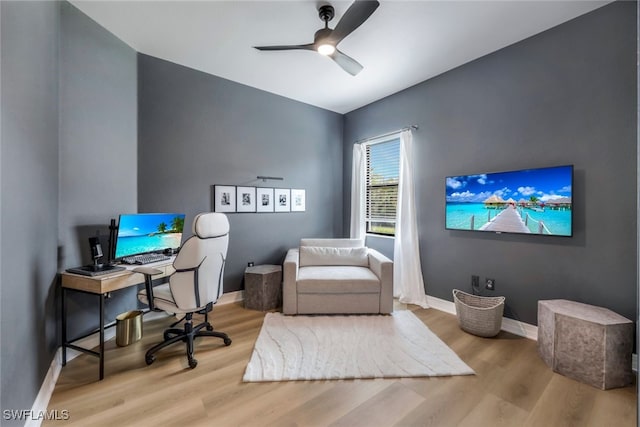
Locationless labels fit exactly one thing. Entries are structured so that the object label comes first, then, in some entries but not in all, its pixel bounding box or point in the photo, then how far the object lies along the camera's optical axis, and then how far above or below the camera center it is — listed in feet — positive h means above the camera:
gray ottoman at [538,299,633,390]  5.75 -2.99
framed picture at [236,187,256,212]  11.42 +0.63
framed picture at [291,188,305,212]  13.19 +0.68
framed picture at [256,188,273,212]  12.00 +0.64
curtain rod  11.46 +3.82
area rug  6.30 -3.79
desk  6.03 -1.73
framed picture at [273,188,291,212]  12.60 +0.70
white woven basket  7.98 -3.18
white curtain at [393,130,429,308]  11.04 -1.25
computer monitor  7.38 -0.61
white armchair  9.56 -2.88
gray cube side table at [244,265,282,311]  10.29 -3.03
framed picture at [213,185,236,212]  10.83 +0.64
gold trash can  7.58 -3.39
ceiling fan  5.74 +4.50
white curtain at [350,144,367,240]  13.94 +1.10
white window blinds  12.85 +1.46
